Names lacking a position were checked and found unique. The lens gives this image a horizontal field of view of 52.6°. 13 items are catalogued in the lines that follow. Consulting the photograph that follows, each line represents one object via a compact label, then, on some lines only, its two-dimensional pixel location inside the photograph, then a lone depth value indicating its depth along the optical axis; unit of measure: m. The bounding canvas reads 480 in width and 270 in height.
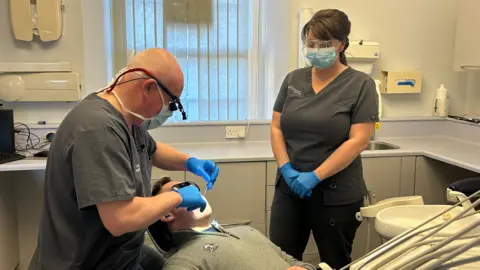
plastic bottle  3.42
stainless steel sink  3.19
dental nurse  1.98
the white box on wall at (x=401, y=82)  3.32
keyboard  2.48
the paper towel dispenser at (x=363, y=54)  3.20
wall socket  3.18
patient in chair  1.57
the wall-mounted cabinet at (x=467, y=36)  3.00
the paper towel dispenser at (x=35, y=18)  2.79
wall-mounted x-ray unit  2.80
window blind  2.98
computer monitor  2.54
